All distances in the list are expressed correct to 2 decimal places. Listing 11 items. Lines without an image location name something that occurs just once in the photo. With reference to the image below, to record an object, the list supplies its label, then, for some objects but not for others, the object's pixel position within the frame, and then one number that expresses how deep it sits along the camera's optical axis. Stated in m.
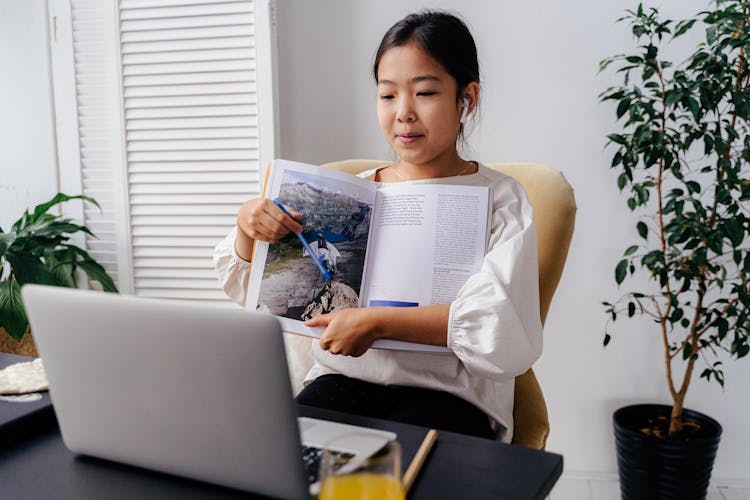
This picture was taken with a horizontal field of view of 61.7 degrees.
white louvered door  1.79
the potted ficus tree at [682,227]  1.51
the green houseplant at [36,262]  1.75
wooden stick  0.55
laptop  0.49
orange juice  0.46
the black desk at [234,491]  0.55
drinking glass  0.46
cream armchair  1.13
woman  0.91
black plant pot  1.60
